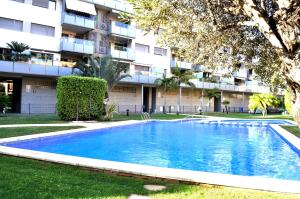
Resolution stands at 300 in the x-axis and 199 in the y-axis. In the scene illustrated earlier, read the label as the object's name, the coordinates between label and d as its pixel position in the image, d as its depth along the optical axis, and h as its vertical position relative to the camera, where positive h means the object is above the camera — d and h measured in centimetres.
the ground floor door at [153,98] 4370 +163
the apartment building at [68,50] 2977 +654
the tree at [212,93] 4710 +260
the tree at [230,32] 605 +197
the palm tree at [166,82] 3725 +325
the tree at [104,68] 2617 +338
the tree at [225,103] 5074 +124
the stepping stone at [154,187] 600 -146
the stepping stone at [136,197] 543 -146
